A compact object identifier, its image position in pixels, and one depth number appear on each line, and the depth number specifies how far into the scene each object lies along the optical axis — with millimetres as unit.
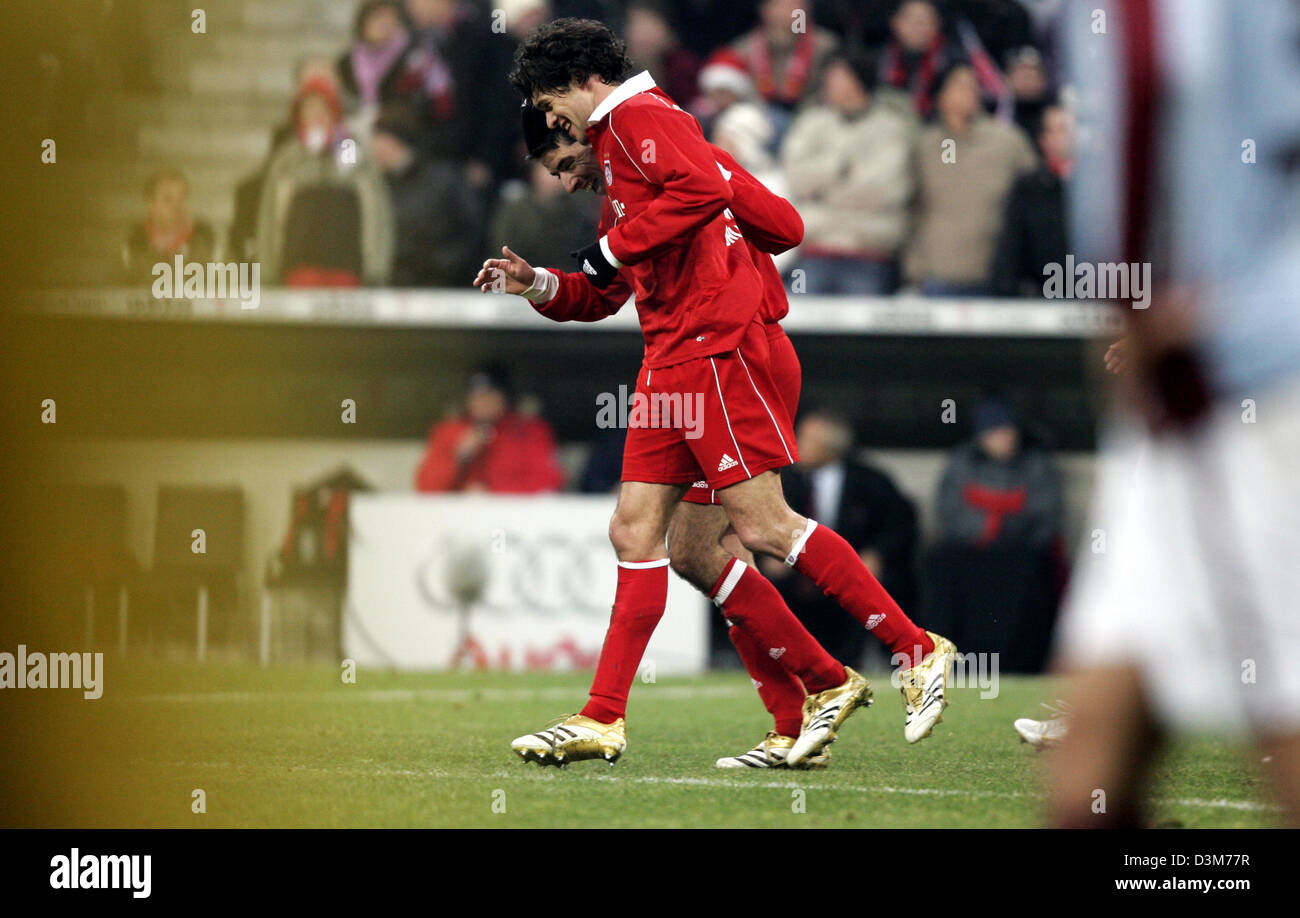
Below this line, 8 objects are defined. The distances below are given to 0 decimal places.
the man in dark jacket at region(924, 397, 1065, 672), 10055
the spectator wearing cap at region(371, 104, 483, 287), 10938
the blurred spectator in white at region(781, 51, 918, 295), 10586
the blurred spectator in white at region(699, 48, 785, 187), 10562
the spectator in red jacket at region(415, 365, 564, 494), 10750
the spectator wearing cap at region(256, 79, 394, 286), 10734
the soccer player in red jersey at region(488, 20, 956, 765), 4715
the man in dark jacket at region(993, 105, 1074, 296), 10547
